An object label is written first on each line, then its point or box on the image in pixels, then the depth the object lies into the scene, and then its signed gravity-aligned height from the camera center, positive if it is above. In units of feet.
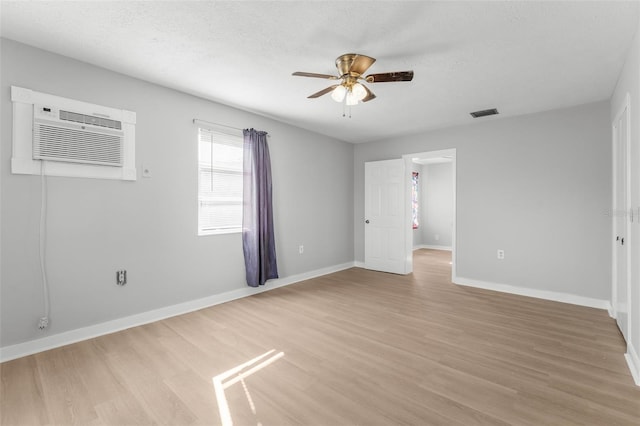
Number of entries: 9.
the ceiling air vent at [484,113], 12.72 +4.46
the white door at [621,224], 8.36 -0.44
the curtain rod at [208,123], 11.34 +3.68
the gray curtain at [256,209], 12.91 +0.16
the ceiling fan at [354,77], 7.64 +3.64
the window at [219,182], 11.76 +1.32
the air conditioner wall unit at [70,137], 7.73 +2.23
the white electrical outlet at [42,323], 7.90 -3.00
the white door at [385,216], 17.34 -0.27
